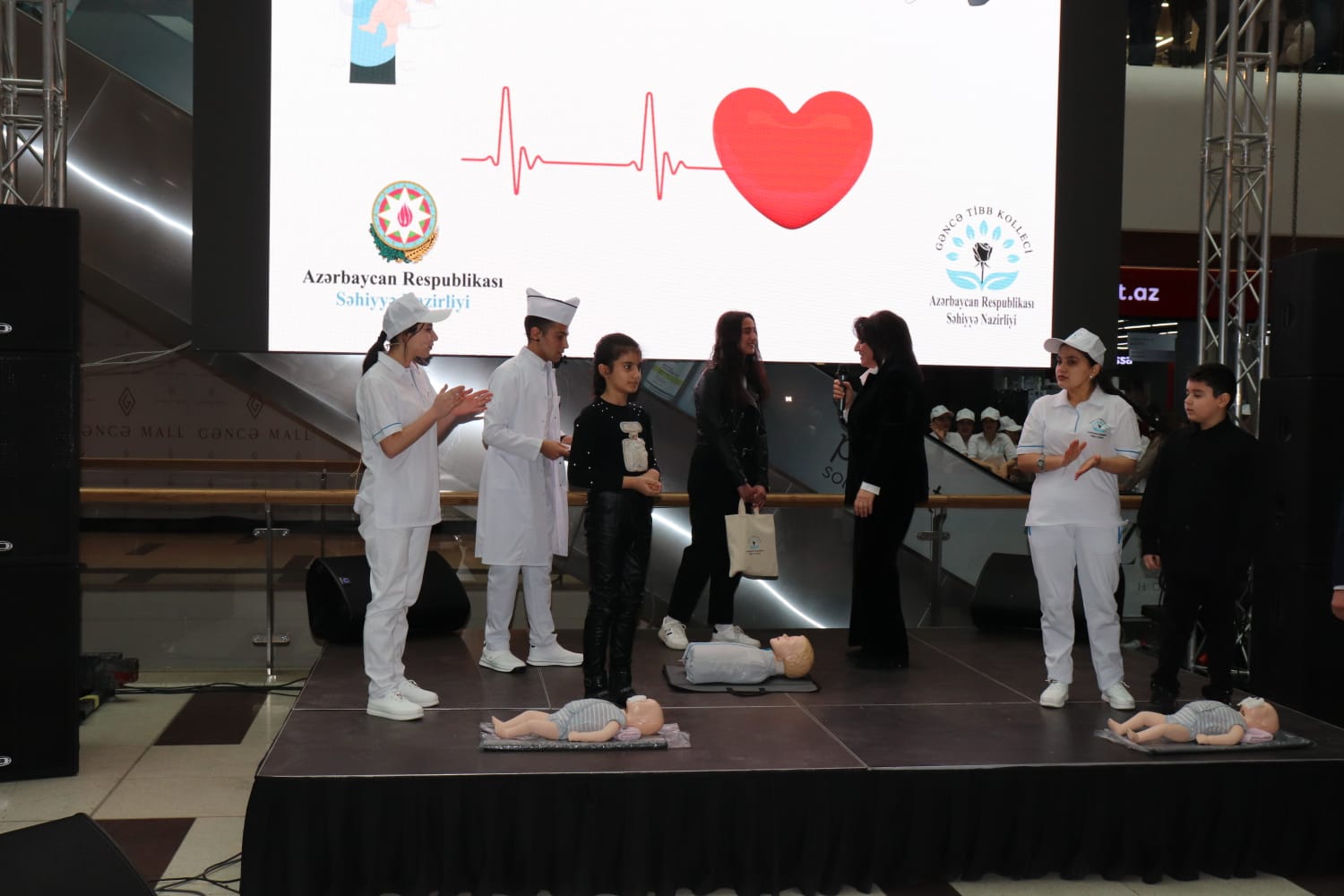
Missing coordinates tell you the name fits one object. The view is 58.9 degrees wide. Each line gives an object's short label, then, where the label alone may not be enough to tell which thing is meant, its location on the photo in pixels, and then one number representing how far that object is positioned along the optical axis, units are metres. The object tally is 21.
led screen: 5.97
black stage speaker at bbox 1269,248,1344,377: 4.80
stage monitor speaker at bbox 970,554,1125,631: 6.21
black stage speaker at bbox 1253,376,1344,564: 4.80
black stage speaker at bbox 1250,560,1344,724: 4.77
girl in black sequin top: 4.17
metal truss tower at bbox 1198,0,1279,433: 6.00
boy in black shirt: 4.31
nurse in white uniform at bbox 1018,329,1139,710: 4.46
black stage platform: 3.32
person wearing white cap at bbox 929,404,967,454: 10.50
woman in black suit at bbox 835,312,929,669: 4.95
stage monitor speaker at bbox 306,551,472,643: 5.45
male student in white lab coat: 4.75
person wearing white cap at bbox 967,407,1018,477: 9.95
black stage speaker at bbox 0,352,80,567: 4.34
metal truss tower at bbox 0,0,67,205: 5.04
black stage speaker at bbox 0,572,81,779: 4.34
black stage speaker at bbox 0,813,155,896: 1.80
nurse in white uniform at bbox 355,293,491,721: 4.02
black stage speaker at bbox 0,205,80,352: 4.32
